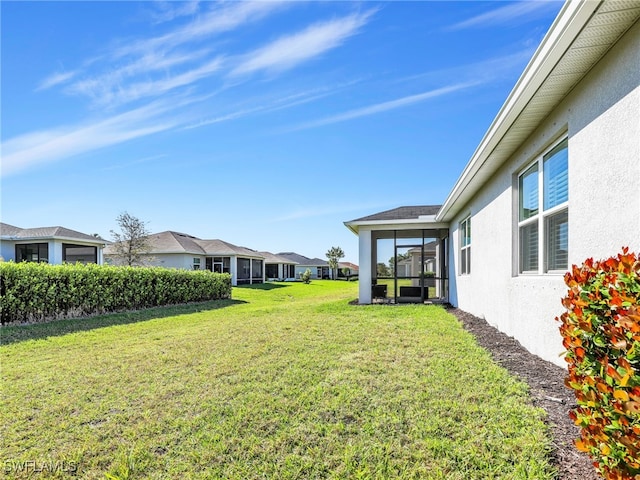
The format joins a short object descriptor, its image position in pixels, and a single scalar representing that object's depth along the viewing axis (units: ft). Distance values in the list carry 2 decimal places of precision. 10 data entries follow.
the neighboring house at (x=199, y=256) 93.66
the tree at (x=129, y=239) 84.79
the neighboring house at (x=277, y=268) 151.04
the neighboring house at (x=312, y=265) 191.00
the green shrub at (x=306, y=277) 134.31
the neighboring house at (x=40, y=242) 70.28
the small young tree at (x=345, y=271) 193.74
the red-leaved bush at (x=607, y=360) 5.35
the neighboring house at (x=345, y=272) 192.74
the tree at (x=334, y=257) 183.01
